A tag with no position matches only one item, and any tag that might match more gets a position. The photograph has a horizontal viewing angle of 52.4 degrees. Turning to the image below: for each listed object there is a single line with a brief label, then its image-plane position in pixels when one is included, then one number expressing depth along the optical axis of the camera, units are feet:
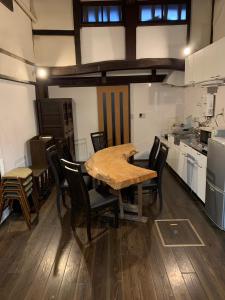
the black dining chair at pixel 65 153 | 12.59
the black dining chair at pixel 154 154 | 12.15
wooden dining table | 8.75
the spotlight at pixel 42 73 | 16.21
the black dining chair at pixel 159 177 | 10.38
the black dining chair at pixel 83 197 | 8.15
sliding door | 18.62
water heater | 13.25
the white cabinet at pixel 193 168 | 10.83
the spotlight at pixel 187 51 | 15.97
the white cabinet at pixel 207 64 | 10.30
